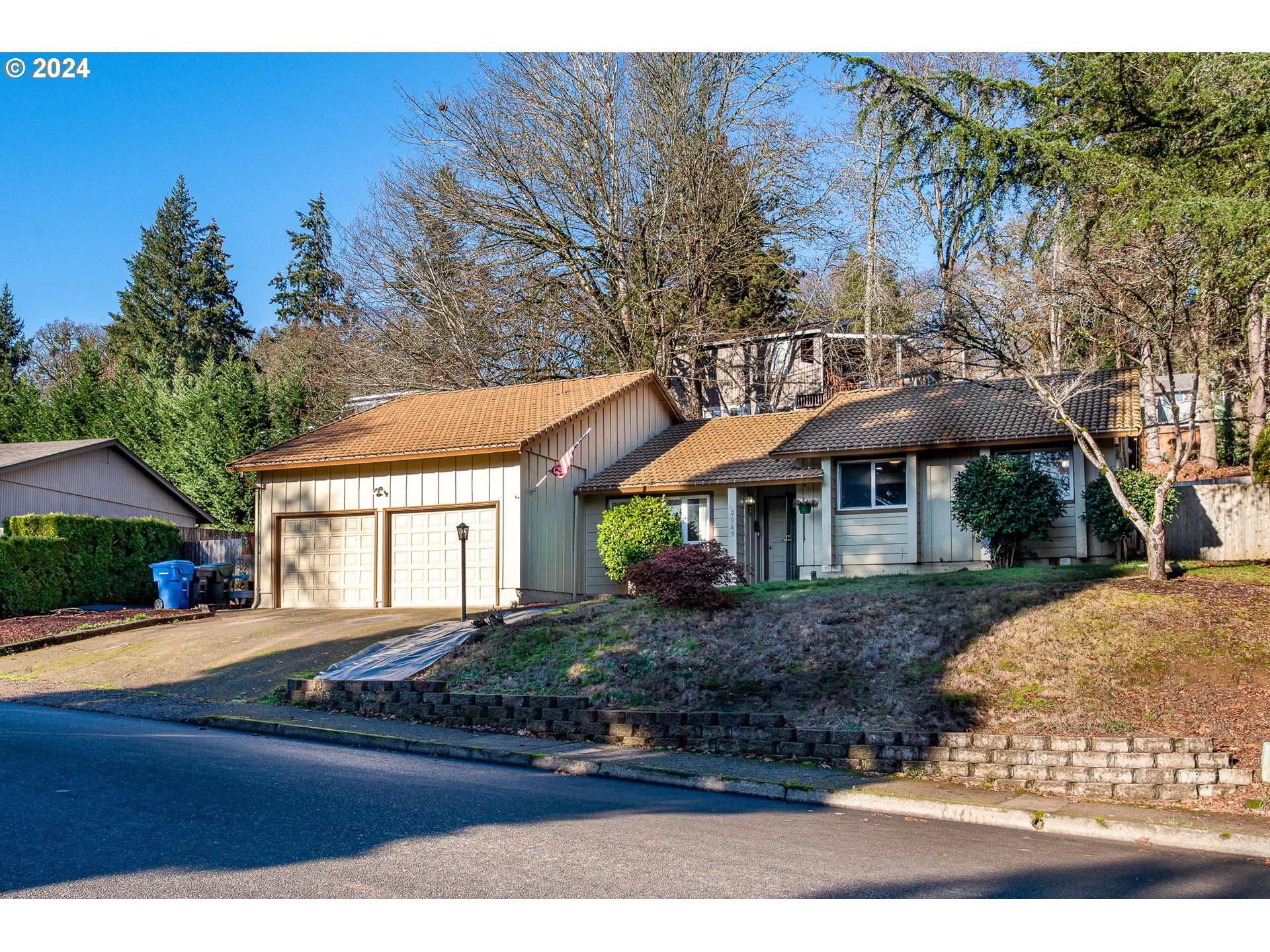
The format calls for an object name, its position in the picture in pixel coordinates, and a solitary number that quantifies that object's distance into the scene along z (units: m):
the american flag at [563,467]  20.38
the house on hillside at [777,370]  34.25
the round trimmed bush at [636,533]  20.86
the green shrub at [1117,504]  17.17
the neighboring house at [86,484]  27.09
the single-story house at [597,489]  20.08
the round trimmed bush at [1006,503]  18.52
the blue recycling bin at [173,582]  23.92
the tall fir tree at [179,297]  54.44
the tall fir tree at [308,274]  61.69
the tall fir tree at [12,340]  59.28
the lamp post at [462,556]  17.00
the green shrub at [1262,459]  18.78
